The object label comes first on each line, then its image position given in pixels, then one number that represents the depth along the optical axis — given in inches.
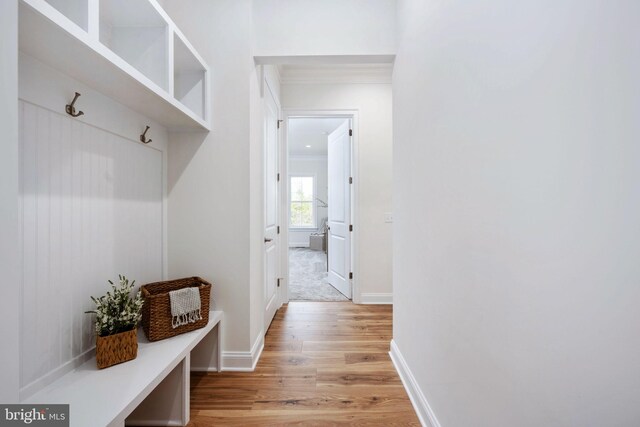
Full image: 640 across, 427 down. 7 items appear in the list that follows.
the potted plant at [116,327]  51.4
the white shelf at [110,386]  40.7
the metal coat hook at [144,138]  66.9
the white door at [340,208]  145.0
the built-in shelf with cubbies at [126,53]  36.4
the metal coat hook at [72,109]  46.9
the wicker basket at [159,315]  62.3
